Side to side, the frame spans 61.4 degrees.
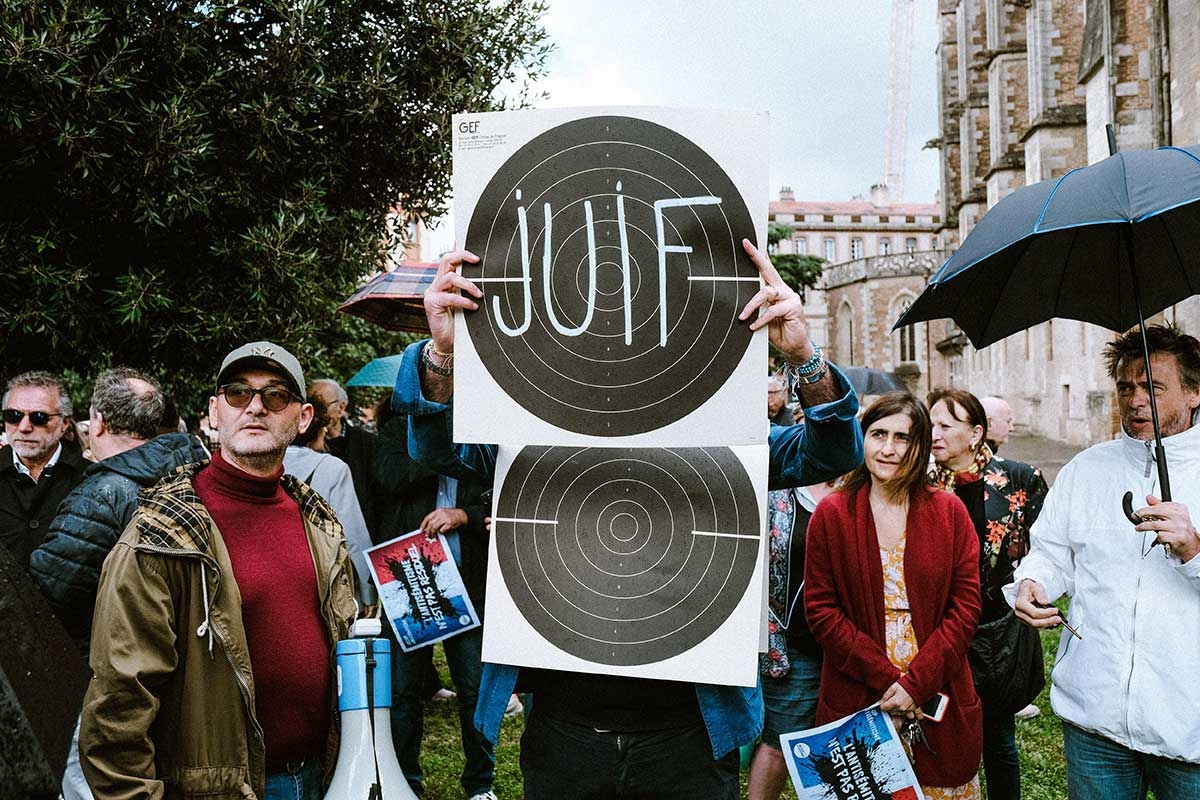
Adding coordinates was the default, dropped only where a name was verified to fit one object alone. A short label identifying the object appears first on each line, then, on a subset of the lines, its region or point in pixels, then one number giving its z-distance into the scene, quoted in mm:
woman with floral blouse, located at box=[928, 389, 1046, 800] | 4625
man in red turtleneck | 2330
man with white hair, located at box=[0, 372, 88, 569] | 4402
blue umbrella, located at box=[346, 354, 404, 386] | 8727
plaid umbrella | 6317
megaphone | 2258
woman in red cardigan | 3621
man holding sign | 2424
